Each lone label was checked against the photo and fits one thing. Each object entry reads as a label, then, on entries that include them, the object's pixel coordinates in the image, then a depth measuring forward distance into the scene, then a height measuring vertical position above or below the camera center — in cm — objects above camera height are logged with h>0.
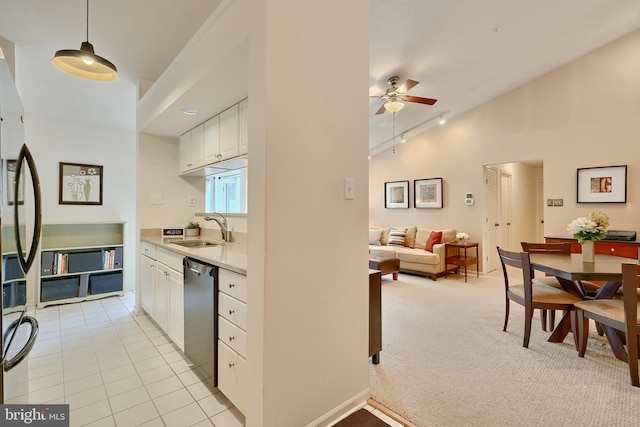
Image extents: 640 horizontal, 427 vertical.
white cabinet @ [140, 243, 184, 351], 226 -74
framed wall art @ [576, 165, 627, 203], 394 +44
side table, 491 -82
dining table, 198 -45
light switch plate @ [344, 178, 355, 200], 162 +15
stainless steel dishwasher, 174 -72
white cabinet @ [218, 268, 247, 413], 149 -72
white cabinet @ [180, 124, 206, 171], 298 +75
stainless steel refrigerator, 96 -14
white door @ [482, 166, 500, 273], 530 -20
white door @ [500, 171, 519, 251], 583 +3
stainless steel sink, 292 -33
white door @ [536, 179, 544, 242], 681 +9
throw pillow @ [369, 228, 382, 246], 623 -55
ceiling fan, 370 +160
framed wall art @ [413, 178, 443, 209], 581 +44
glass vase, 242 -34
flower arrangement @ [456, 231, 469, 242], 510 -44
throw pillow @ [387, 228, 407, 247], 580 -51
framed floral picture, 380 +41
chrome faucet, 296 -20
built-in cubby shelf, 355 -67
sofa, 488 -70
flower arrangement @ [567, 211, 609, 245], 240 -12
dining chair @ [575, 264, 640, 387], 177 -71
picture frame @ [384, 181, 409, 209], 635 +45
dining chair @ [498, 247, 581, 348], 229 -72
